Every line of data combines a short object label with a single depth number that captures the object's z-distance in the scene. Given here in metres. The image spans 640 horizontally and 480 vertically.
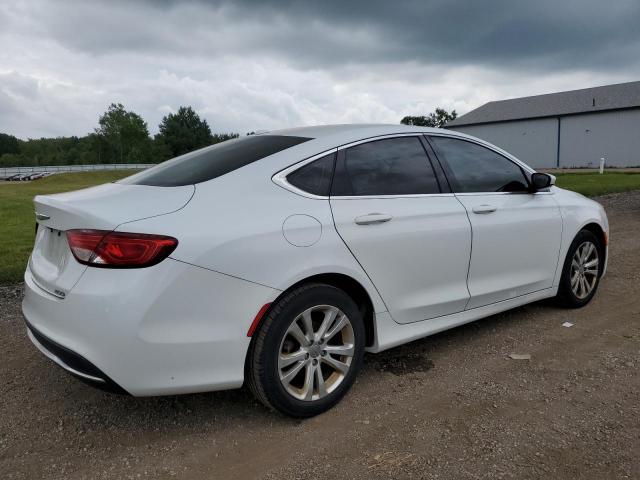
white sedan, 2.43
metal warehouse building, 44.78
